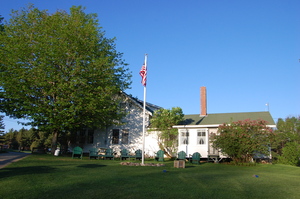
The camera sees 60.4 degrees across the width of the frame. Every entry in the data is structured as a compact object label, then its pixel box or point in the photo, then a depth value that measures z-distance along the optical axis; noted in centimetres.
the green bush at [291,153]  2088
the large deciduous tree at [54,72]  1978
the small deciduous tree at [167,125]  2333
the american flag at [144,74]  1724
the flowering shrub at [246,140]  1806
